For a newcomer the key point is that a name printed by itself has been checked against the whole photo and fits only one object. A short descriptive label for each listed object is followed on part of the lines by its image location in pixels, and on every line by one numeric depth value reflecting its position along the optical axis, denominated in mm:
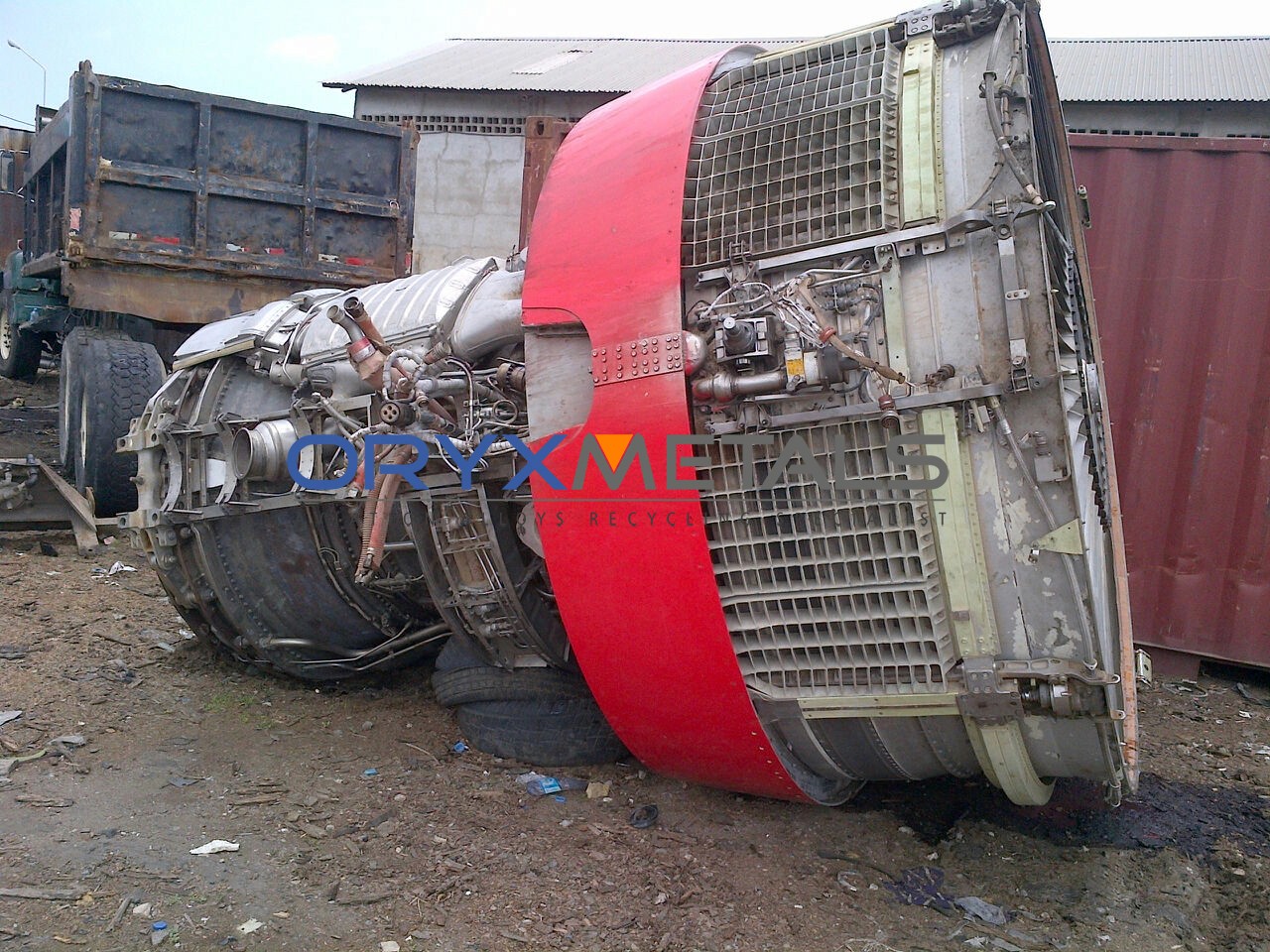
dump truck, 6332
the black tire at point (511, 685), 3564
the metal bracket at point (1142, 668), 3146
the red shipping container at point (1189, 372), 4945
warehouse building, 11016
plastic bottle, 3412
